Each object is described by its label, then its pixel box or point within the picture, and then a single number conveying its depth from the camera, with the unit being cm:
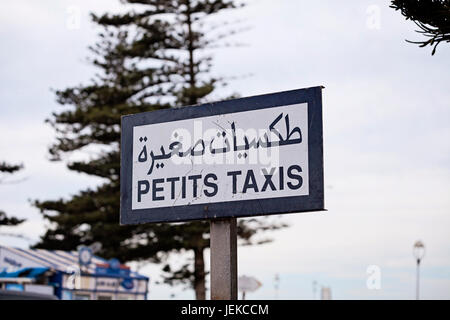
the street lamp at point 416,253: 2347
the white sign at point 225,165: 472
